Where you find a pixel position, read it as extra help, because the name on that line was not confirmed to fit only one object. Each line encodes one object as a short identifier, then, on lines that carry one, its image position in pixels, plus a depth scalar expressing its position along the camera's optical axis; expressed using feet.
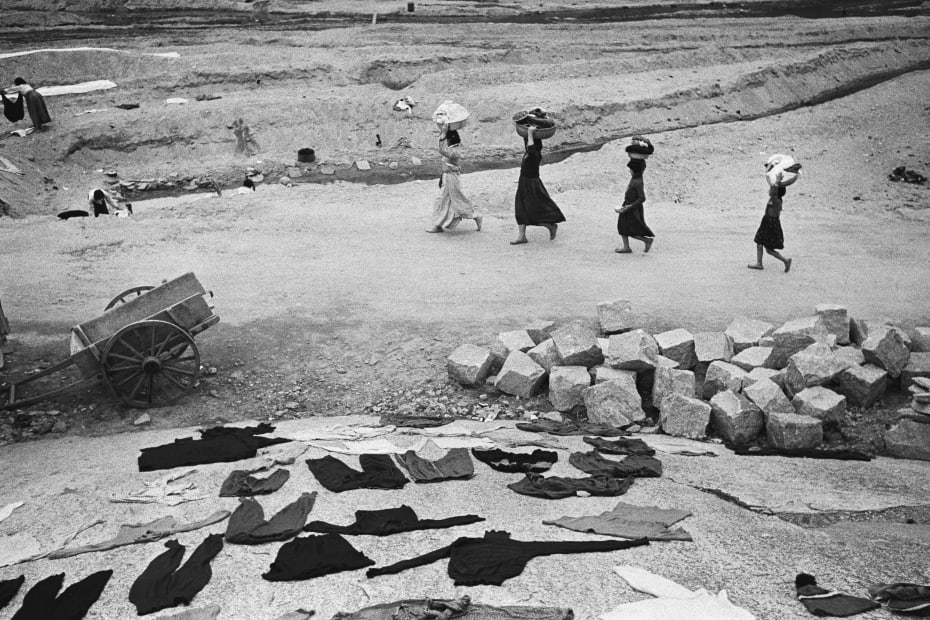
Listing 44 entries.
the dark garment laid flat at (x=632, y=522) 18.80
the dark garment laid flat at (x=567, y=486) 21.39
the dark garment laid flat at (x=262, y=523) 19.15
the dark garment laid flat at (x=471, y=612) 15.79
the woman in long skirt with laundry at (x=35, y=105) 61.46
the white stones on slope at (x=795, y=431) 25.77
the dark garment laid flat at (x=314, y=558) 17.62
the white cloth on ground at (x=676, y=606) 15.52
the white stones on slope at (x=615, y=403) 27.61
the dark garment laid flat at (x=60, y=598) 16.78
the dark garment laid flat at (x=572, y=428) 26.48
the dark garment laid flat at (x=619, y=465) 22.79
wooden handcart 27.07
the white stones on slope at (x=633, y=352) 28.32
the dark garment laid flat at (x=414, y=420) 27.25
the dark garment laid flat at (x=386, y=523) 19.30
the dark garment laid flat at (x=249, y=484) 21.67
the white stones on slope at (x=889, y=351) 27.68
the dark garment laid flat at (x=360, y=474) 21.91
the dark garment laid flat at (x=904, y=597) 15.43
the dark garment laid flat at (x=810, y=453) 24.84
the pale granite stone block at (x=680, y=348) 29.32
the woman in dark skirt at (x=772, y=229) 36.20
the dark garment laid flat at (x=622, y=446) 24.53
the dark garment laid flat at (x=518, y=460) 23.07
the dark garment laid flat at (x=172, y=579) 16.97
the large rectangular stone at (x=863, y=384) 27.20
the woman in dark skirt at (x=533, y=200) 40.73
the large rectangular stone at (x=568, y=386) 28.40
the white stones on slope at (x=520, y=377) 29.27
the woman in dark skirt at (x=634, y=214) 38.70
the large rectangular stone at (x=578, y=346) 29.17
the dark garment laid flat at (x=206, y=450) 23.82
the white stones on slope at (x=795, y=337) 28.66
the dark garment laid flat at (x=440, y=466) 22.49
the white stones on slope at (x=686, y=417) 26.73
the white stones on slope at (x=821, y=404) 26.37
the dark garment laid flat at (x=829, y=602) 15.57
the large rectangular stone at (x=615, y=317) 31.32
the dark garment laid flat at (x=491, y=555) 17.15
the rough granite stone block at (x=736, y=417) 26.48
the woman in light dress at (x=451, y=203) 41.91
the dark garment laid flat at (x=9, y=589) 17.35
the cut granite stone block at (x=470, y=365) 29.66
